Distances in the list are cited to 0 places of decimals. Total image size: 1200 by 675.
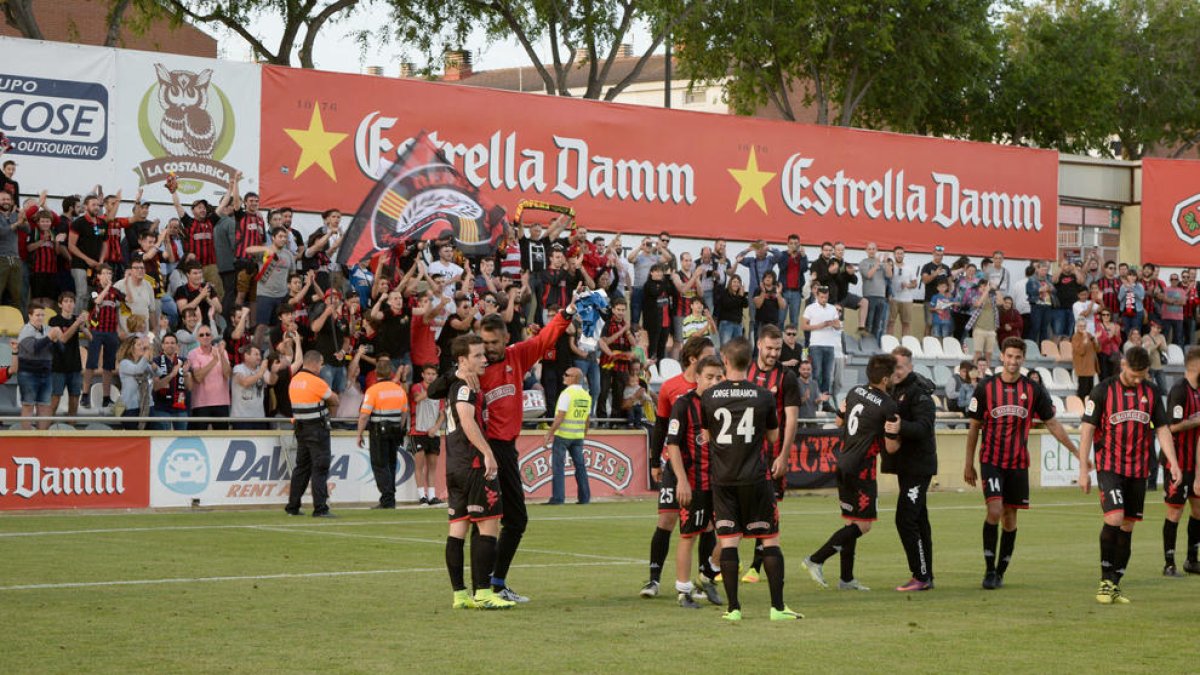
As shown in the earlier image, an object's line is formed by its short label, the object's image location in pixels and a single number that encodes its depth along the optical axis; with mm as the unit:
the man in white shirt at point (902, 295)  32875
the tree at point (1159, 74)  65625
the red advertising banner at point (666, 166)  27578
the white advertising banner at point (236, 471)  21641
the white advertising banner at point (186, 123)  25391
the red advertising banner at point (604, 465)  24844
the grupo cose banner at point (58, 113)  24406
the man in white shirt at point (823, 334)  28062
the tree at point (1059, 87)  58125
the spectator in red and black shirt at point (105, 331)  21484
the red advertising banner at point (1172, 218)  41344
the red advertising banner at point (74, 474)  20422
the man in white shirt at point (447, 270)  24469
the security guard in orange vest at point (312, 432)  20500
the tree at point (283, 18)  40812
